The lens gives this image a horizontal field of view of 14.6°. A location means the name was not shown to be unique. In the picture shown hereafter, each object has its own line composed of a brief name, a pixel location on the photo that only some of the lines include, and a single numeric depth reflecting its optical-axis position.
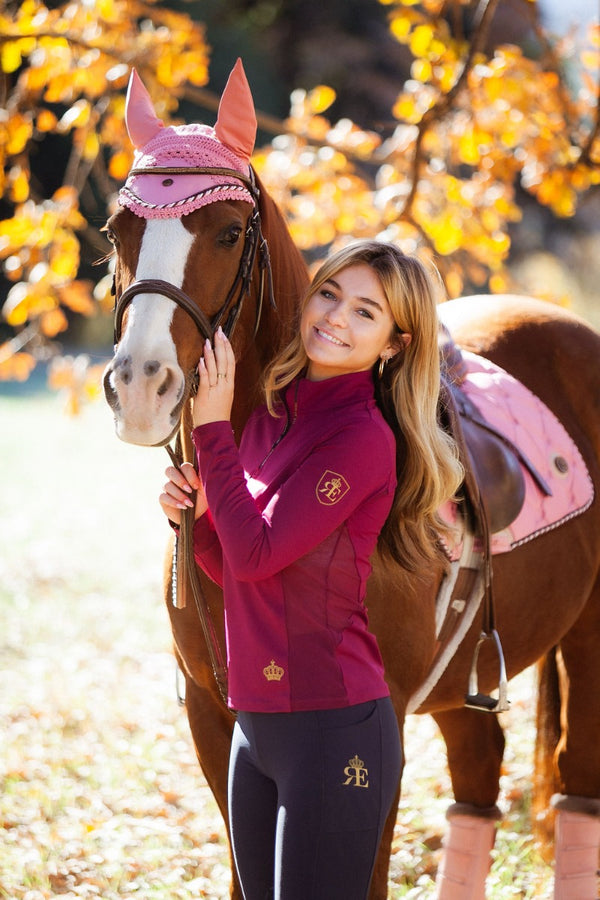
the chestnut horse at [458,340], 3.80
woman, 3.69
